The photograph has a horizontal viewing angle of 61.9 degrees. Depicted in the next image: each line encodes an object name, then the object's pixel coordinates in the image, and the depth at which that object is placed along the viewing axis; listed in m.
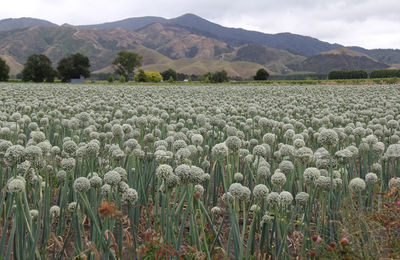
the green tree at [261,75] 80.91
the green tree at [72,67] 94.81
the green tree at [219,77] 77.81
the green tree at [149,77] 83.69
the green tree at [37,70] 79.19
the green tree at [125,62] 110.81
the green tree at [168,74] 126.34
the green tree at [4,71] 73.56
